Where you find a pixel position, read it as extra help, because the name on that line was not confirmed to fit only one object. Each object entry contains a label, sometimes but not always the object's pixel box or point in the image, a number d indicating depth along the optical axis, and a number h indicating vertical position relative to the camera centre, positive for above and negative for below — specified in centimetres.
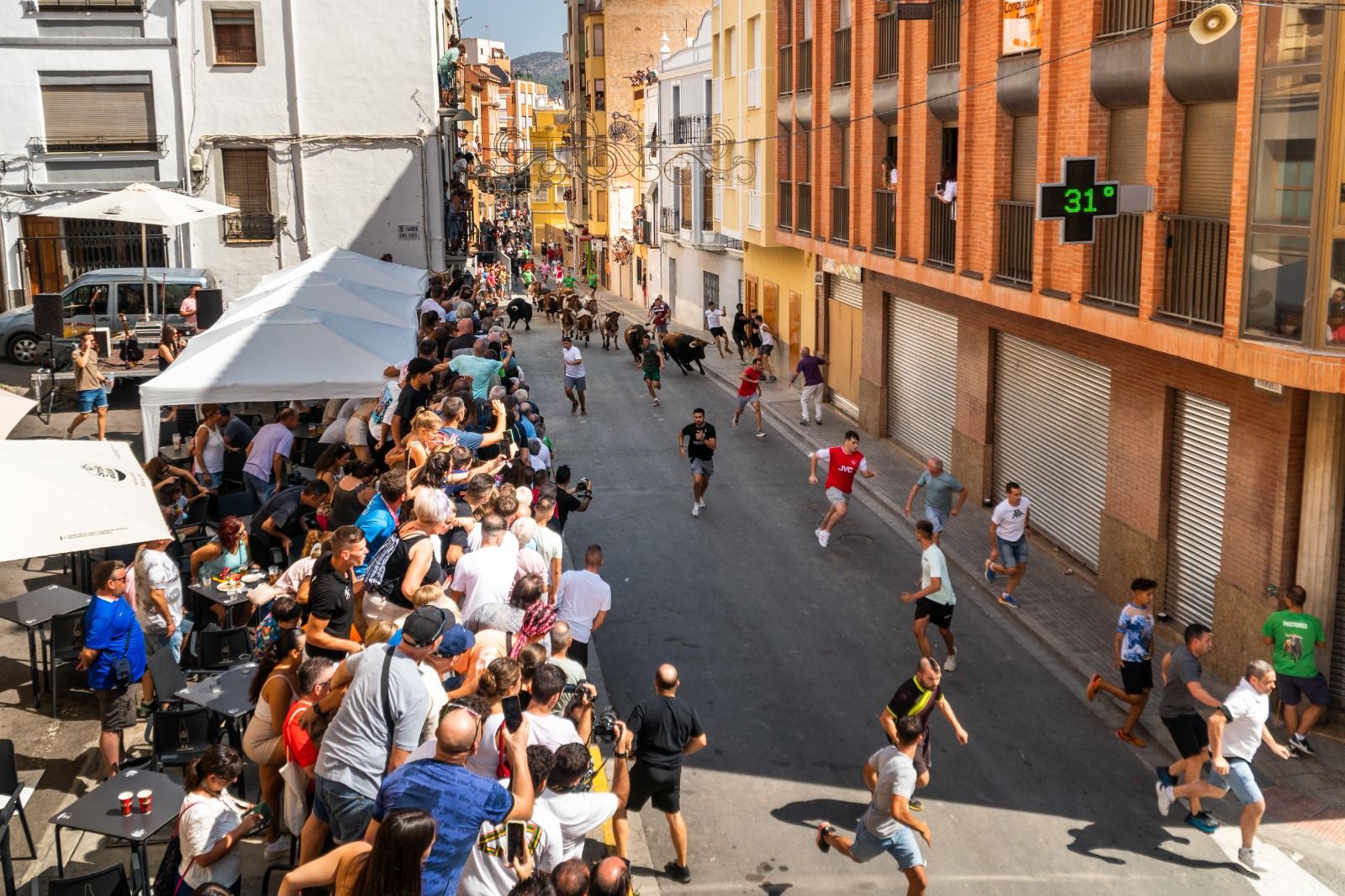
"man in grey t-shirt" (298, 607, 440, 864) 681 -273
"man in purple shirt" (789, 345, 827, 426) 2484 -345
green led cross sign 1334 -4
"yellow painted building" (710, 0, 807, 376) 3050 +76
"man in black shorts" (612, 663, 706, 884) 869 -360
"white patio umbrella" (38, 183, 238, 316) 2006 +5
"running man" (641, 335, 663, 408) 2805 -351
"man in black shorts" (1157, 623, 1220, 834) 980 -394
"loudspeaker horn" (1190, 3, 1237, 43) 1011 +133
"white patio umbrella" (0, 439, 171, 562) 813 -196
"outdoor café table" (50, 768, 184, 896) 741 -348
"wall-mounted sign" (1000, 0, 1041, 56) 1614 +212
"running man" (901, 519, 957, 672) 1236 -376
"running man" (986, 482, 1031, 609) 1460 -382
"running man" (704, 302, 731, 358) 3628 -347
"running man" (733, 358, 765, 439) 2416 -344
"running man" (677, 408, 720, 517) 1830 -348
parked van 2539 -179
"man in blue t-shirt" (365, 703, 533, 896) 582 -265
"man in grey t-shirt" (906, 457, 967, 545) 1542 -344
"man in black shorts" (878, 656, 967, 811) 938 -364
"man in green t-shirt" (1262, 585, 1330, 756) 1073 -385
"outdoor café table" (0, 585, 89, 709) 1080 -331
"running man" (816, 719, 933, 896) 823 -391
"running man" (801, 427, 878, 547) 1689 -353
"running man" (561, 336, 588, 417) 2619 -346
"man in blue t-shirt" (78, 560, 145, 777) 970 -325
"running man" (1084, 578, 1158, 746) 1107 -388
